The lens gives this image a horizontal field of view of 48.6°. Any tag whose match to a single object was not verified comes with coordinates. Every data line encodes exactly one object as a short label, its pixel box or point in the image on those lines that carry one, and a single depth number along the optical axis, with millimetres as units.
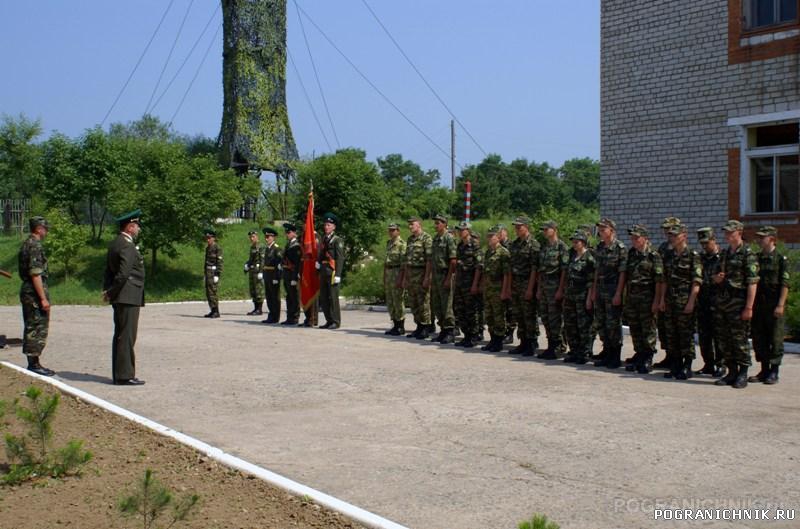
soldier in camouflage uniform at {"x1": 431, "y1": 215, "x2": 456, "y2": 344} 14547
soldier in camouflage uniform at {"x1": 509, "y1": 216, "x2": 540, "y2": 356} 13016
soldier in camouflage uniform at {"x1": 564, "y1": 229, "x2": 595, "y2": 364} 12133
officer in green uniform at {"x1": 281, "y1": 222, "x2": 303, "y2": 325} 18734
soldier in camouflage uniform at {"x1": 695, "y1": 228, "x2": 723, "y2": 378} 10820
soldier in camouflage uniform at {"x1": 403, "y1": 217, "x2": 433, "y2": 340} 15164
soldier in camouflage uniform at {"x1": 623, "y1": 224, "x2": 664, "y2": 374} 11234
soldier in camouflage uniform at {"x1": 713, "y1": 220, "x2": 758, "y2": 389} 10125
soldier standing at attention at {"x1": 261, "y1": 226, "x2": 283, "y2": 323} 19312
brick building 17109
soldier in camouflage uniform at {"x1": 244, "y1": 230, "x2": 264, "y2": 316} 22250
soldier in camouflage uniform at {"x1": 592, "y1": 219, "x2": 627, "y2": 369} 11594
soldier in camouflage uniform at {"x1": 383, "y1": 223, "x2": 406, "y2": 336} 15742
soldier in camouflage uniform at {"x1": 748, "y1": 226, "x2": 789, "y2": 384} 10266
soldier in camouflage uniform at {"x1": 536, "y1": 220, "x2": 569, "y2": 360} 12500
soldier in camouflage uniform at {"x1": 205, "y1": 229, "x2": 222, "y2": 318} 20562
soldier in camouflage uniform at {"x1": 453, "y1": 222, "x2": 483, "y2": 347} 14164
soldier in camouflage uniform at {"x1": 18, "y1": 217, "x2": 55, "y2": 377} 11055
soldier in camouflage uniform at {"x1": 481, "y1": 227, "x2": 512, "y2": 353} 13523
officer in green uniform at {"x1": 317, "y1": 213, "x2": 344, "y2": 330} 17125
